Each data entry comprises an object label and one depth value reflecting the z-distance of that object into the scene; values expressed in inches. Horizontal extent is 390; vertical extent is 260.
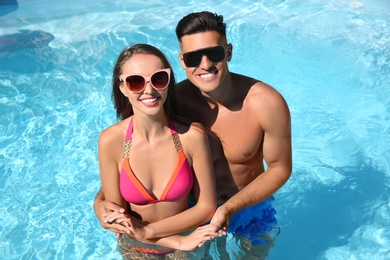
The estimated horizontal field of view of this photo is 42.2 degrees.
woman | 112.9
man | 114.0
